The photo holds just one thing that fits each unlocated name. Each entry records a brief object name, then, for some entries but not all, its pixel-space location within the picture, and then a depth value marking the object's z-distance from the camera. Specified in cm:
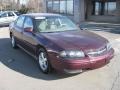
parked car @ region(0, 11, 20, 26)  1175
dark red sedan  304
